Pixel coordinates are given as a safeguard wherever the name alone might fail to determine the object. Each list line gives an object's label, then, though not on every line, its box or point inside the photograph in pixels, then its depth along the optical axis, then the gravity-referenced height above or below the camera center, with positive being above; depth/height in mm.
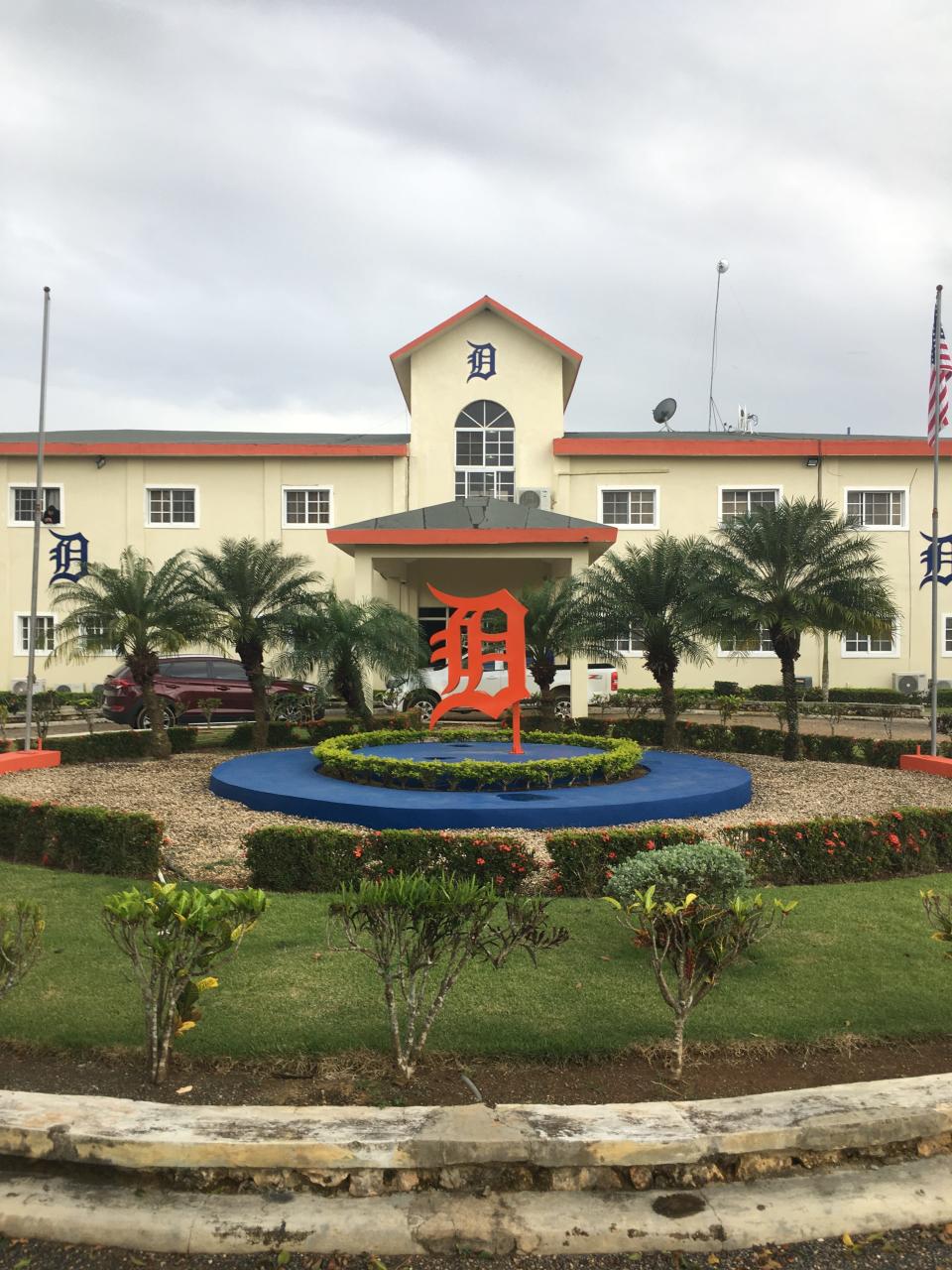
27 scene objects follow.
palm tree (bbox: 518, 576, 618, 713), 17266 +220
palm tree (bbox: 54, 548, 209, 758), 15297 +293
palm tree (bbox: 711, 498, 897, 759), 15039 +1069
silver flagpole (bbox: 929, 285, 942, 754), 13432 +3473
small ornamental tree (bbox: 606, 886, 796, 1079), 4430 -1439
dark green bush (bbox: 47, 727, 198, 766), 15102 -1794
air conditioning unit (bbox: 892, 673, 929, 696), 26266 -988
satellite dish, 31844 +8081
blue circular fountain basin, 10023 -1792
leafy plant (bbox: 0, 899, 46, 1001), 4475 -1517
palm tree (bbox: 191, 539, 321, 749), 16703 +726
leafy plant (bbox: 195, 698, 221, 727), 18516 -1374
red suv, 19062 -1107
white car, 19828 -981
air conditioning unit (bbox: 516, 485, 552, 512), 26328 +4187
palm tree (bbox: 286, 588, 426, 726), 17219 -62
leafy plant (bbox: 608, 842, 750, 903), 6562 -1635
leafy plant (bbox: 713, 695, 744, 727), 18406 -1190
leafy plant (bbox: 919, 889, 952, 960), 4902 -1510
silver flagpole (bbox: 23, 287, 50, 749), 13562 +2130
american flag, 13789 +4036
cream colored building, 26719 +4675
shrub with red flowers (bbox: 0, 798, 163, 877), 8234 -1837
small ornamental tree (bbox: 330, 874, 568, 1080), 4332 -1360
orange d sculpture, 12836 -159
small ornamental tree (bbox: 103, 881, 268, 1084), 4188 -1391
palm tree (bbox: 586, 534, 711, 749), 16625 +731
